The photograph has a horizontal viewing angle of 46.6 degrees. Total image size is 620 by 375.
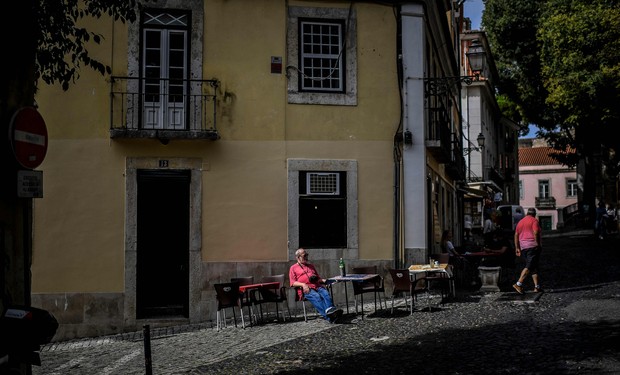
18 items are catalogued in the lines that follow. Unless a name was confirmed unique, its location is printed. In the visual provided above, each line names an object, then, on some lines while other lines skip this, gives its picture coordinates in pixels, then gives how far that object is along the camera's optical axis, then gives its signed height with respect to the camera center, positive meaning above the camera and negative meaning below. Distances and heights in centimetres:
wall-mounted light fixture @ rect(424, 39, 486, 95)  1470 +351
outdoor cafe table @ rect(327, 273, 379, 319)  1141 -78
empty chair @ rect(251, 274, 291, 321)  1172 -105
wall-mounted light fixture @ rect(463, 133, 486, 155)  2589 +321
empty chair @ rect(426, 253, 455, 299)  1198 -82
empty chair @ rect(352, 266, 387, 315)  1185 -94
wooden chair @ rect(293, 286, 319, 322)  1166 -109
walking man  1307 -30
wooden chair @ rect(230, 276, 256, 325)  1159 -105
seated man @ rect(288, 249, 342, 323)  1130 -92
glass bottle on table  1221 -65
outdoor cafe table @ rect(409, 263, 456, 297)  1193 -69
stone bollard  1354 -95
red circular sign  586 +80
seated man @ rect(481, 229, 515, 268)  1476 -47
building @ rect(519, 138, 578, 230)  6500 +384
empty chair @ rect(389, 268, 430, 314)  1140 -85
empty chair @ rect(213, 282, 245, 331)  1131 -102
